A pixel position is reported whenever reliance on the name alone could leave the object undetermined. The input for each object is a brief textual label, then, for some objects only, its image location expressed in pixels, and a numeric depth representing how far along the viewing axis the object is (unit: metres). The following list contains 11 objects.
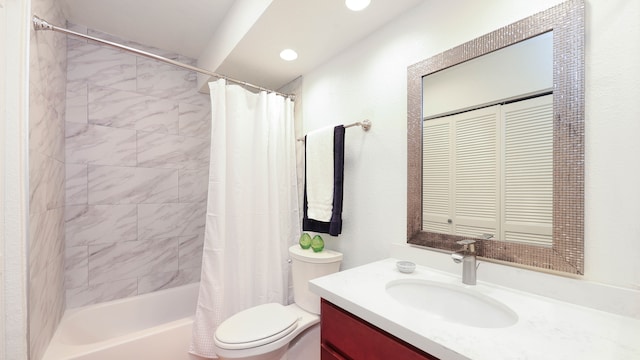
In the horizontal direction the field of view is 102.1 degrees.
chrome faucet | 0.99
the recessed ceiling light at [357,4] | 1.26
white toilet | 1.23
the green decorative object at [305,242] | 1.68
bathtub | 1.44
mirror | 0.82
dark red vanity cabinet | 0.73
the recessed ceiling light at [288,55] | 1.71
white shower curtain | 1.63
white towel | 1.63
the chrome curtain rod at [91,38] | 1.15
